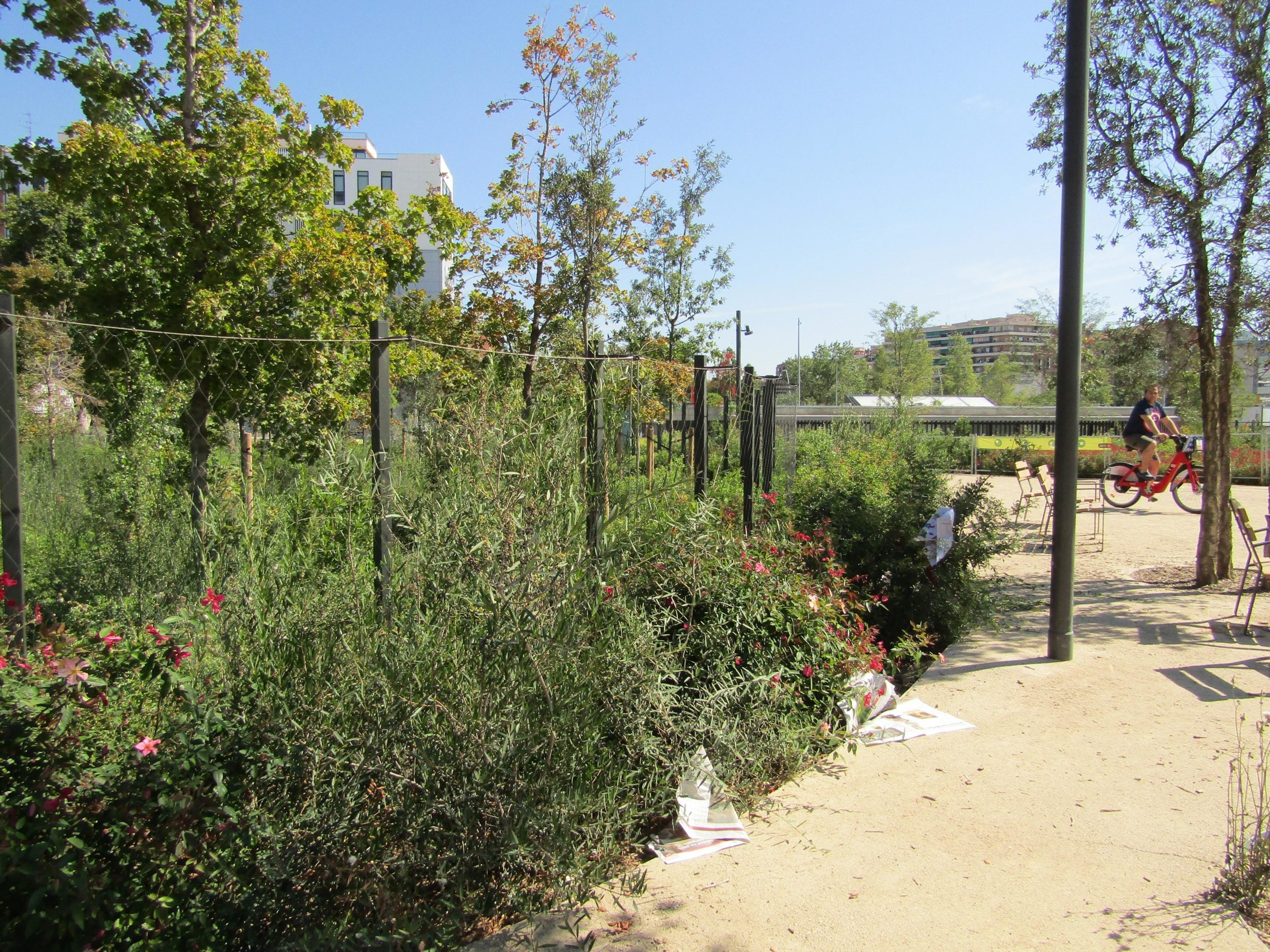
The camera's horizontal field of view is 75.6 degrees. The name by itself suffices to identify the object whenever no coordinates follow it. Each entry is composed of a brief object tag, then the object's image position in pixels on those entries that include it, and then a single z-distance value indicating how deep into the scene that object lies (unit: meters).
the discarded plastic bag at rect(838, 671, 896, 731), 3.88
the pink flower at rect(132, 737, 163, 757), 2.19
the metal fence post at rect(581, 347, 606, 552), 3.28
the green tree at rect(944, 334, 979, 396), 68.94
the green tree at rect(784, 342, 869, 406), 59.75
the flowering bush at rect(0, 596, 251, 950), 1.95
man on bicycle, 11.23
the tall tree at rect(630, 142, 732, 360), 16.48
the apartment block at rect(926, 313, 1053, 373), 169.16
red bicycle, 12.23
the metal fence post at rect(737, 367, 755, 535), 5.89
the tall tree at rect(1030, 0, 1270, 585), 6.73
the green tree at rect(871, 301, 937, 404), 37.59
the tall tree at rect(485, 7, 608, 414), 9.42
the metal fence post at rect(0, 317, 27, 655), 2.92
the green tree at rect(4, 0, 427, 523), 5.74
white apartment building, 57.81
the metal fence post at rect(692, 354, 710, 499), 5.17
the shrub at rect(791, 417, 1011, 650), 5.79
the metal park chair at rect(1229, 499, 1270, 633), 5.82
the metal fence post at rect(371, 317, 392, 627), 2.85
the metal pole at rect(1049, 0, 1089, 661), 4.92
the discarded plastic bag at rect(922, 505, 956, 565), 5.69
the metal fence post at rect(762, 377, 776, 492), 6.71
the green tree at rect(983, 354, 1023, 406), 65.50
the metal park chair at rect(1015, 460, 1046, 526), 10.79
